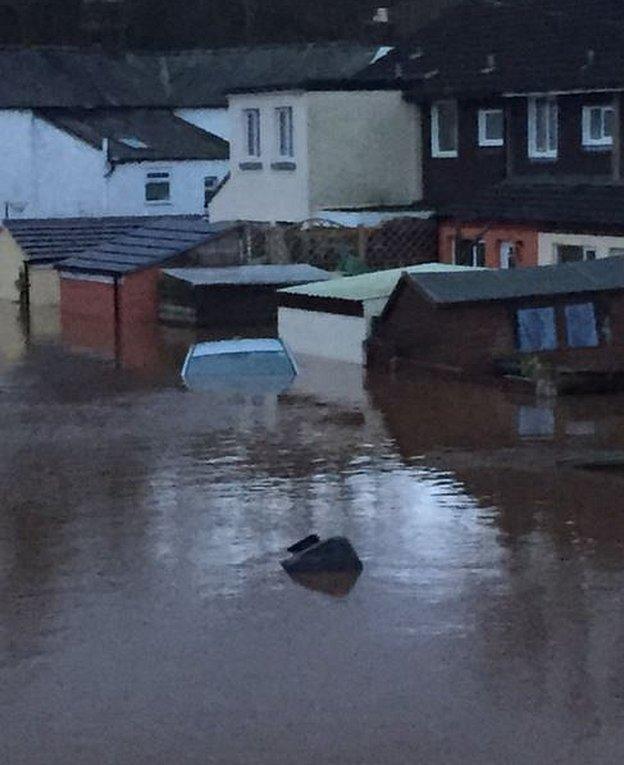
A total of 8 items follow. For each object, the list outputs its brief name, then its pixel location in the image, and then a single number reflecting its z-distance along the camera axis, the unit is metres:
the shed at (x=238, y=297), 36.50
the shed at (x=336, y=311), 29.72
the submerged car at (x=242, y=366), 28.34
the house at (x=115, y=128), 55.53
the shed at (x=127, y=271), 38.50
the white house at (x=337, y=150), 40.84
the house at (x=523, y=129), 35.06
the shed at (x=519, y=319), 27.06
